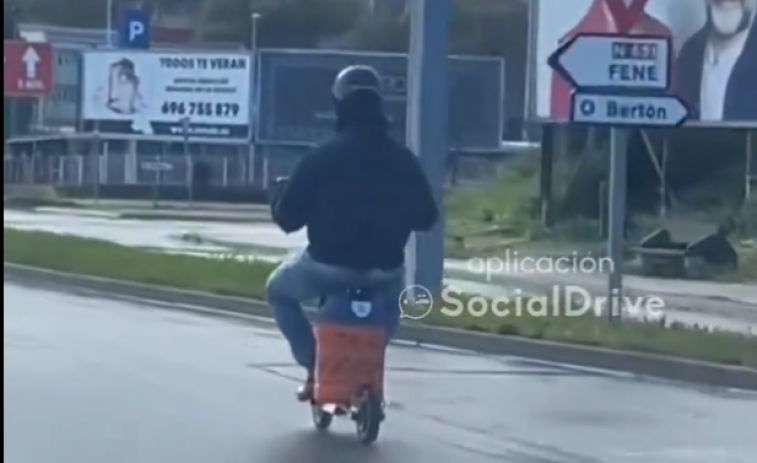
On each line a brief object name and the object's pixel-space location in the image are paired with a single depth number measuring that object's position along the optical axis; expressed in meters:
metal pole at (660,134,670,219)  37.06
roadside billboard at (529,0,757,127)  36.59
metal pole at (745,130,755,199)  36.21
